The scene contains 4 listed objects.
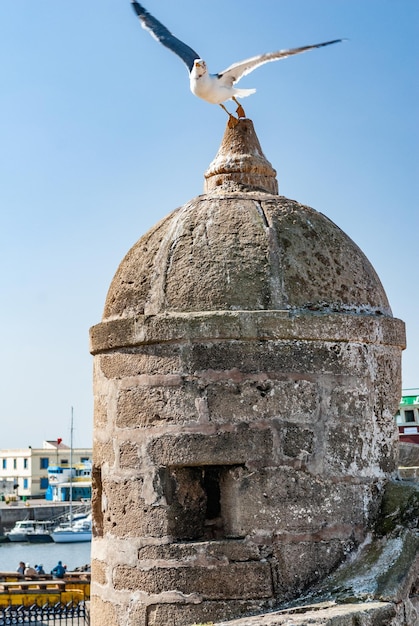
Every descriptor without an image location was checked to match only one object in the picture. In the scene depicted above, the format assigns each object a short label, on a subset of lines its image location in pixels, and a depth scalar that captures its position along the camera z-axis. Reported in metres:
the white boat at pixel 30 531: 59.12
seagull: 4.69
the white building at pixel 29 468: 83.50
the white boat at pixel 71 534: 57.12
